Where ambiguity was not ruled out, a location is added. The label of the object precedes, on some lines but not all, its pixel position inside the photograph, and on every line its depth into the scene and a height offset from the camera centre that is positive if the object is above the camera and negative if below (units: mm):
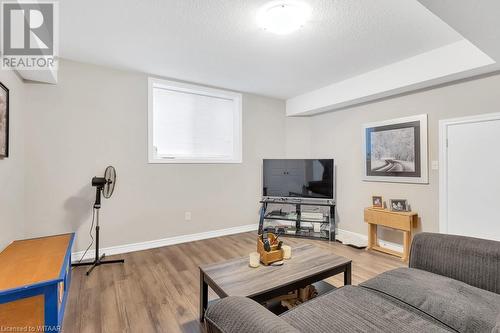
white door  2568 -105
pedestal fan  2770 -283
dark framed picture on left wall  2092 +426
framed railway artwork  3117 +242
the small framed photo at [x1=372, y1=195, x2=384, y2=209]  3482 -508
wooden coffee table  1537 -772
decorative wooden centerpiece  1870 -679
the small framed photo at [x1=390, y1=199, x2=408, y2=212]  3254 -519
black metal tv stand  3918 -884
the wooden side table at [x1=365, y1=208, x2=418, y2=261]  3045 -744
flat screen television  3959 -181
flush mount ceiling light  1950 +1323
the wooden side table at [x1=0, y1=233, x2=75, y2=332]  1479 -806
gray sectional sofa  951 -719
